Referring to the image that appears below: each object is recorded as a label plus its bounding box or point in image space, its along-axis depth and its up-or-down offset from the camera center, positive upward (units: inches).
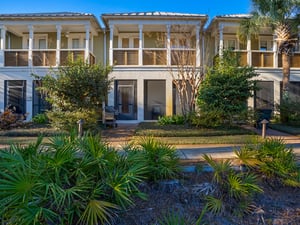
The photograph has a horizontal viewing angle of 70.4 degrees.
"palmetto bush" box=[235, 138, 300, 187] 169.3 -39.5
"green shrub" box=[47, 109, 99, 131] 362.3 -11.2
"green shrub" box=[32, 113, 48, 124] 464.3 -17.2
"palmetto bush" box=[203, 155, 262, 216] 145.3 -56.5
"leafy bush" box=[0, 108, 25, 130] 411.7 -19.8
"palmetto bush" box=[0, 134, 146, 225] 109.3 -39.8
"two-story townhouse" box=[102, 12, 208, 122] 533.0 +117.5
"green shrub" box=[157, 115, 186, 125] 454.6 -15.5
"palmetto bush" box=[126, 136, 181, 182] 156.8 -36.0
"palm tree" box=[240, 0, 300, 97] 452.3 +208.5
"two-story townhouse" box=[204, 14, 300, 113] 545.2 +131.4
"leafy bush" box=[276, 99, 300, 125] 461.2 +7.5
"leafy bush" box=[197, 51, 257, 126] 391.3 +36.3
